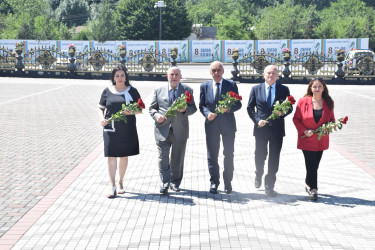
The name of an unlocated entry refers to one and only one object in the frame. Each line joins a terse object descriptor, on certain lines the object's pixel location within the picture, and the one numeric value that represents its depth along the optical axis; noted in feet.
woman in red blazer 20.56
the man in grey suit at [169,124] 20.85
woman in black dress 20.75
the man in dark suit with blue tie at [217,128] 21.26
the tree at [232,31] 198.90
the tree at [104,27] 196.65
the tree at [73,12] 321.52
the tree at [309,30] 208.03
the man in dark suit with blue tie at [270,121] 21.06
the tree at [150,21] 201.16
